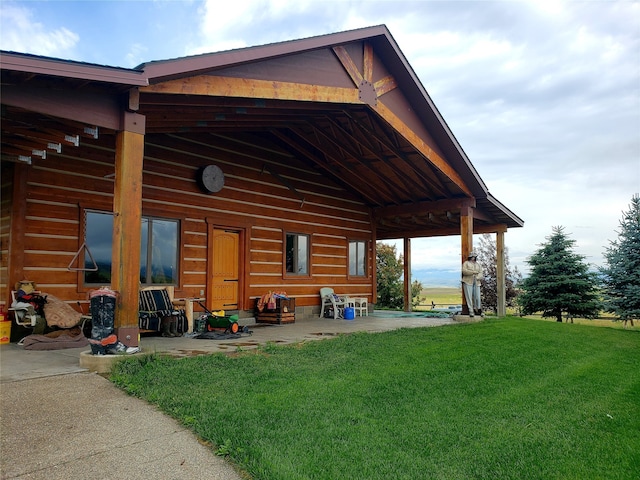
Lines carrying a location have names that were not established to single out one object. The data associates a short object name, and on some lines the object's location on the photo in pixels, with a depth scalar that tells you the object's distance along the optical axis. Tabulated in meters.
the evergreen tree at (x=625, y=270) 13.18
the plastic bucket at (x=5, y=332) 6.63
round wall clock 9.75
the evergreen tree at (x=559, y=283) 14.65
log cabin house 5.33
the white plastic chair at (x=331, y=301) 12.27
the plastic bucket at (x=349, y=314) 12.29
